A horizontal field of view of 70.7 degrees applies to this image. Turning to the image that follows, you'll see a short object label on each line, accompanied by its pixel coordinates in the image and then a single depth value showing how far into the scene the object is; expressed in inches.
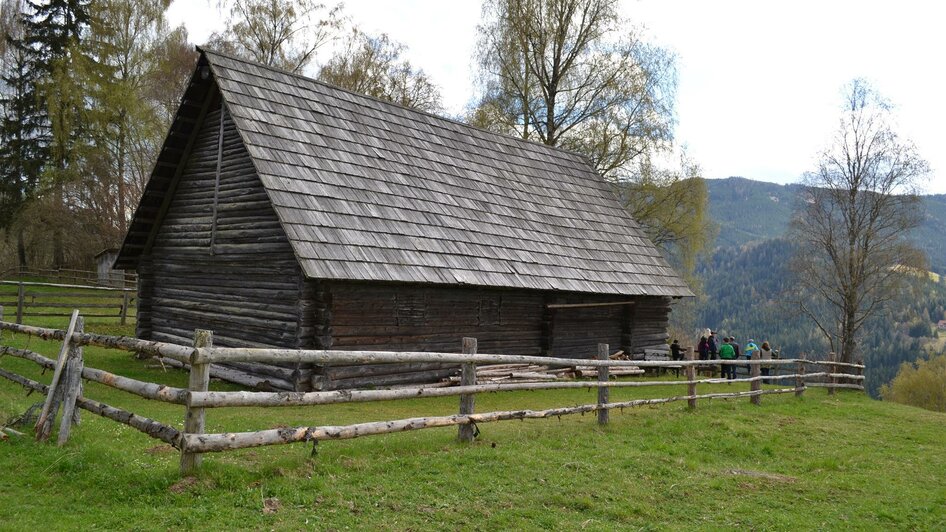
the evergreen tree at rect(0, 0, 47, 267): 1239.5
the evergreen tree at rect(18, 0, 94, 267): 1141.1
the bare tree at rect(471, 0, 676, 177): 1107.3
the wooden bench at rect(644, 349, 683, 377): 783.7
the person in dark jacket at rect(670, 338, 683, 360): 868.0
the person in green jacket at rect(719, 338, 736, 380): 771.4
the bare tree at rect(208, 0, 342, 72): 1135.6
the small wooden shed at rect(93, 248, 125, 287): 1182.9
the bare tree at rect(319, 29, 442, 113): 1235.2
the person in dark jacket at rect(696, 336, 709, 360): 846.5
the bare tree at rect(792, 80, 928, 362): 1071.0
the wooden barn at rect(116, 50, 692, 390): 475.8
